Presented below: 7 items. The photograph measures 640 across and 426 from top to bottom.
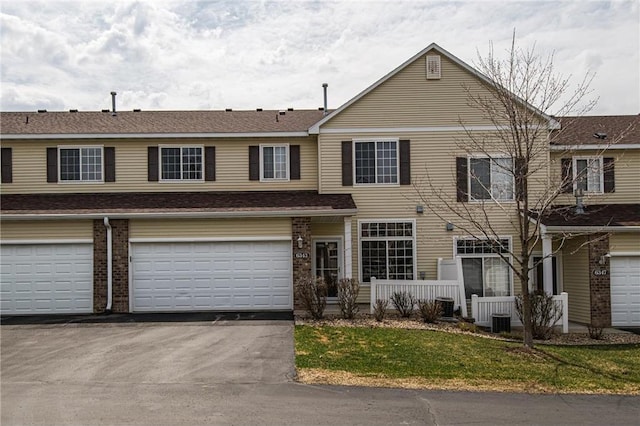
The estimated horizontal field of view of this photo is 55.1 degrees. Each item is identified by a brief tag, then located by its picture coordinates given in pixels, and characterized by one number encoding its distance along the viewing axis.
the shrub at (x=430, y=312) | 16.08
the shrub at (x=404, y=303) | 16.84
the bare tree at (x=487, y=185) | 19.48
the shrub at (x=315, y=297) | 16.25
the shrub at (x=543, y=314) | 15.41
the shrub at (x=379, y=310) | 16.09
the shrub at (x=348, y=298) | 16.33
